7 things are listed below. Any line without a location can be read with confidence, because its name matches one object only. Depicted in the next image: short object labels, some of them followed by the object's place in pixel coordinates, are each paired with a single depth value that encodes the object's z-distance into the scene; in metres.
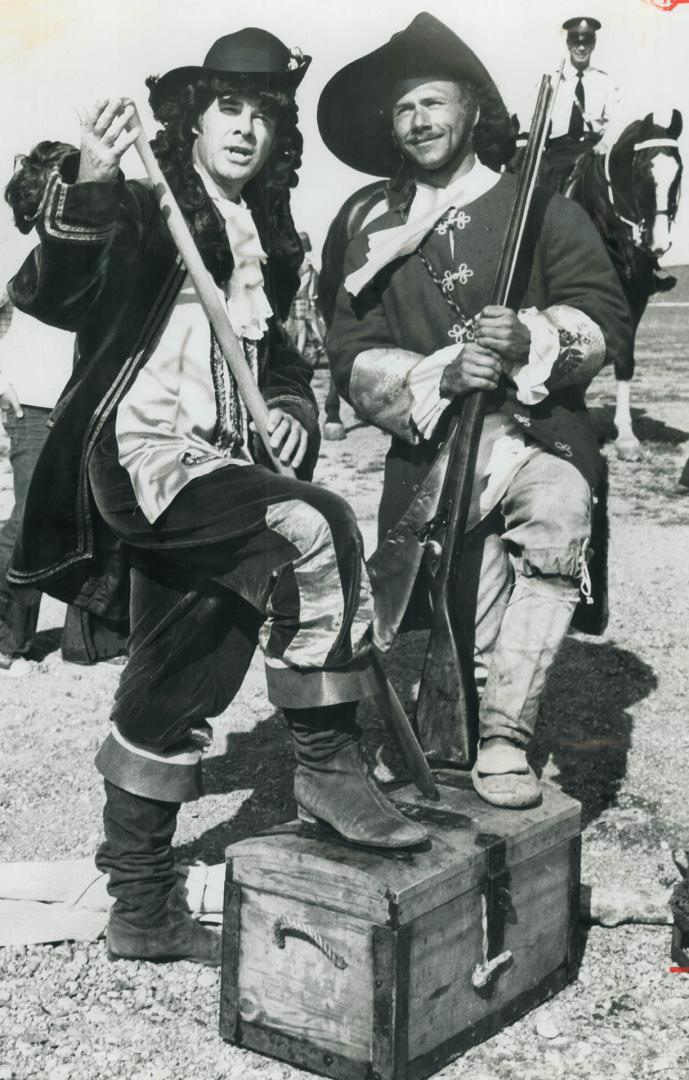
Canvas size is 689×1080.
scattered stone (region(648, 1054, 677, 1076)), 2.86
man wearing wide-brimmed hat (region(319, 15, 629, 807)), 3.48
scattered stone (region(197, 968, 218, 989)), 3.22
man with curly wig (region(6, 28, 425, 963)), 2.85
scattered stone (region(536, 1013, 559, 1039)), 3.03
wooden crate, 2.78
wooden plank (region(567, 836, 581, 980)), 3.24
